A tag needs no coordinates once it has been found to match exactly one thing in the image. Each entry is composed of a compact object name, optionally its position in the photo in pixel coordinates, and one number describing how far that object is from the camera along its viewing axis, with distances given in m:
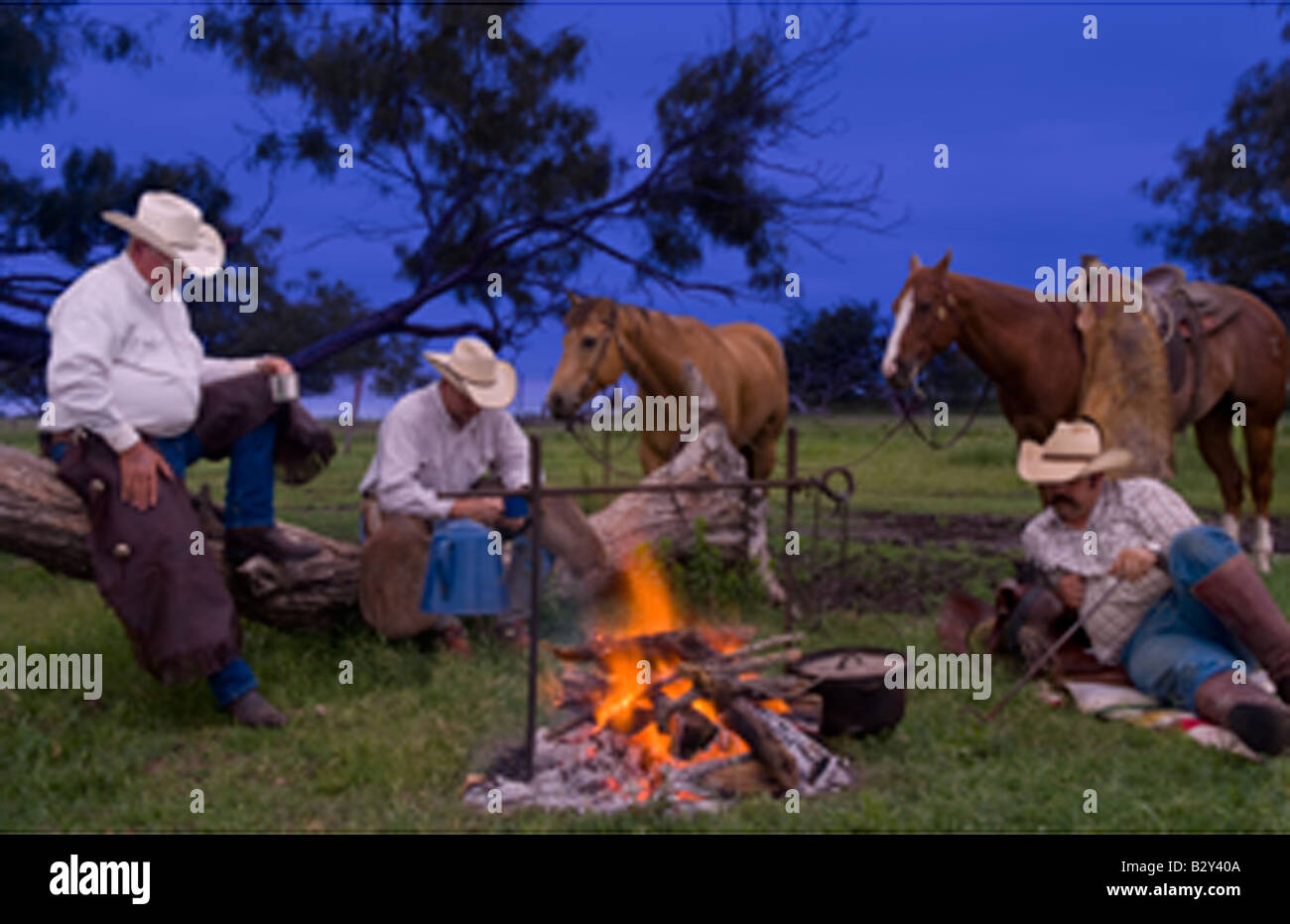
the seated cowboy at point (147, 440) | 5.22
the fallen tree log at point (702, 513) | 7.89
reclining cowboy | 4.99
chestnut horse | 7.86
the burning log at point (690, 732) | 4.68
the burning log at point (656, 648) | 5.21
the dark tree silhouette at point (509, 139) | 11.89
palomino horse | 8.02
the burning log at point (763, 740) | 4.55
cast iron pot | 5.04
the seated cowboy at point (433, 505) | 6.19
